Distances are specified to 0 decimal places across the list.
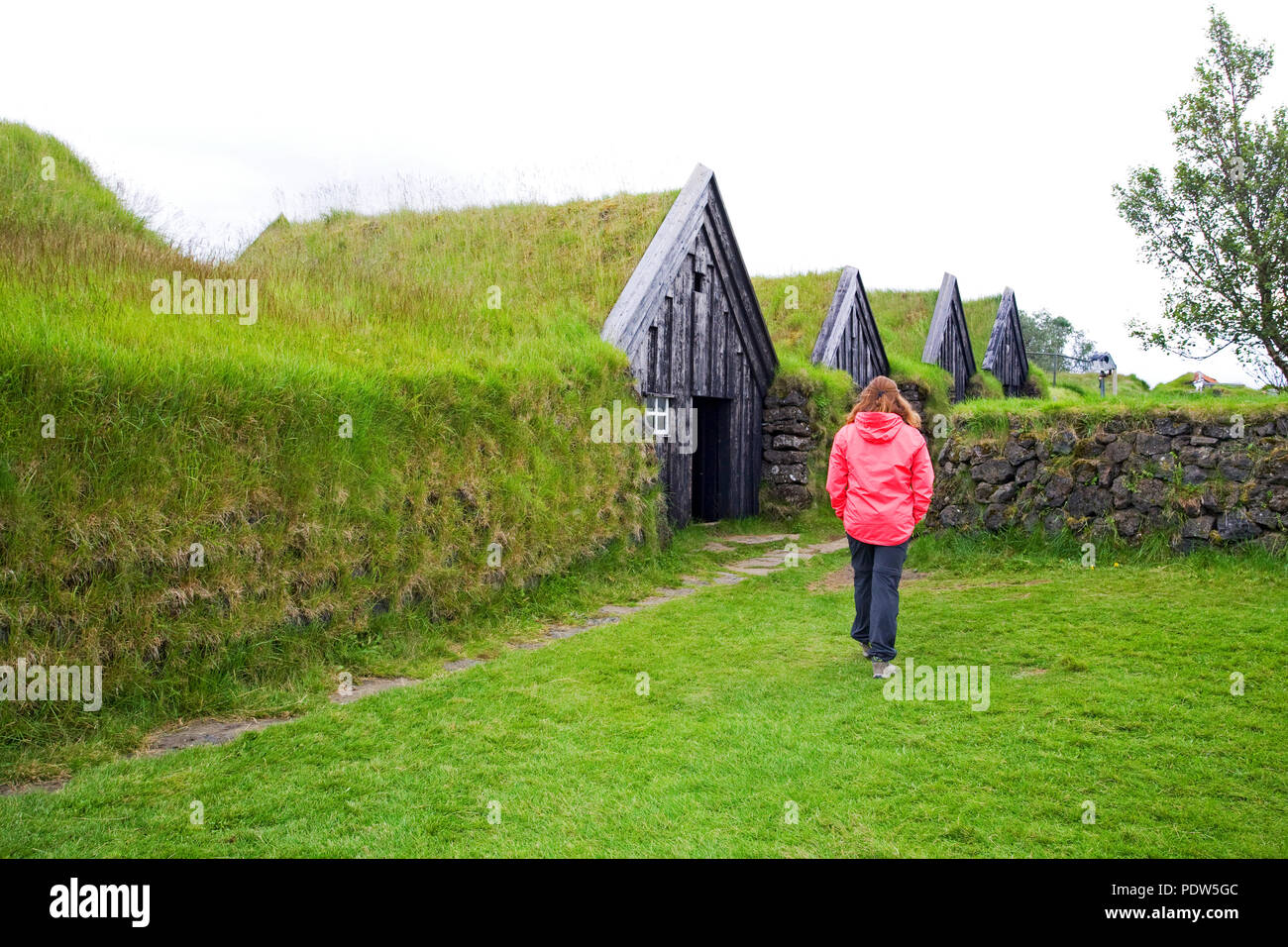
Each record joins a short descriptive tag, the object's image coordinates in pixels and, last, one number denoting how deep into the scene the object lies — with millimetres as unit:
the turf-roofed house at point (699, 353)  13305
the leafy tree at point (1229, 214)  21484
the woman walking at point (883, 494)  6742
